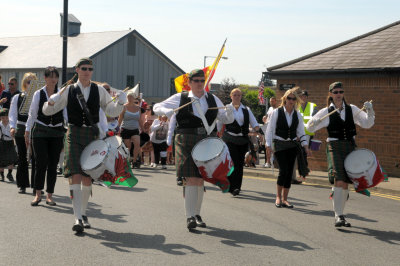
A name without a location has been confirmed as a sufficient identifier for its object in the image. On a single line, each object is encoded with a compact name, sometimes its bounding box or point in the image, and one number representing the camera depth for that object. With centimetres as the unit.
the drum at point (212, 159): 762
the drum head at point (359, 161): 817
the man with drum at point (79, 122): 751
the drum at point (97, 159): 723
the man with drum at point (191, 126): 797
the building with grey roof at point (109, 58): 4869
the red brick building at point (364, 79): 1577
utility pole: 2072
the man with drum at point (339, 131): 845
